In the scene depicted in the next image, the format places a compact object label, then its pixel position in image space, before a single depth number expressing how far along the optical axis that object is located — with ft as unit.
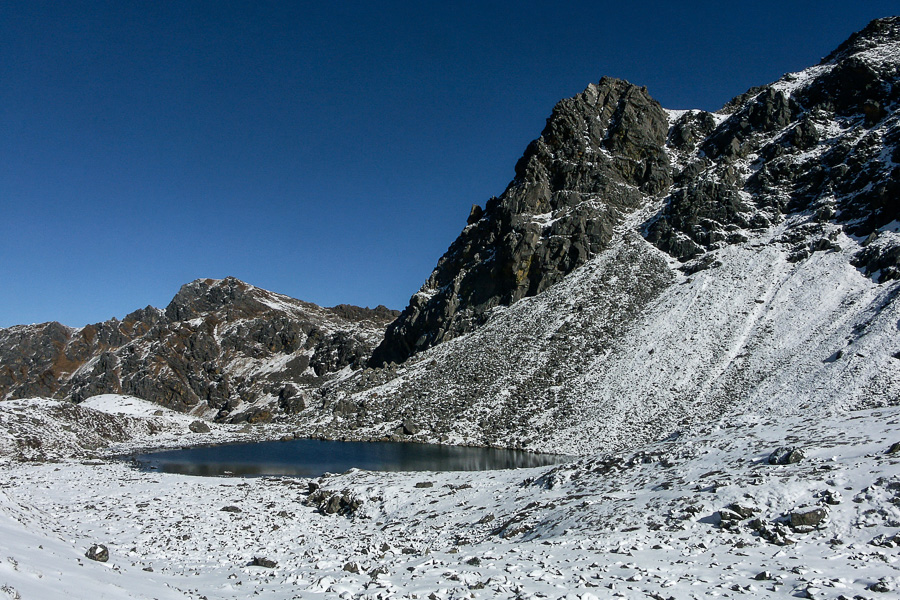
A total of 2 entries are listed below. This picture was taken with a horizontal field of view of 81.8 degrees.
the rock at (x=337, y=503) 99.09
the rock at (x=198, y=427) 312.71
